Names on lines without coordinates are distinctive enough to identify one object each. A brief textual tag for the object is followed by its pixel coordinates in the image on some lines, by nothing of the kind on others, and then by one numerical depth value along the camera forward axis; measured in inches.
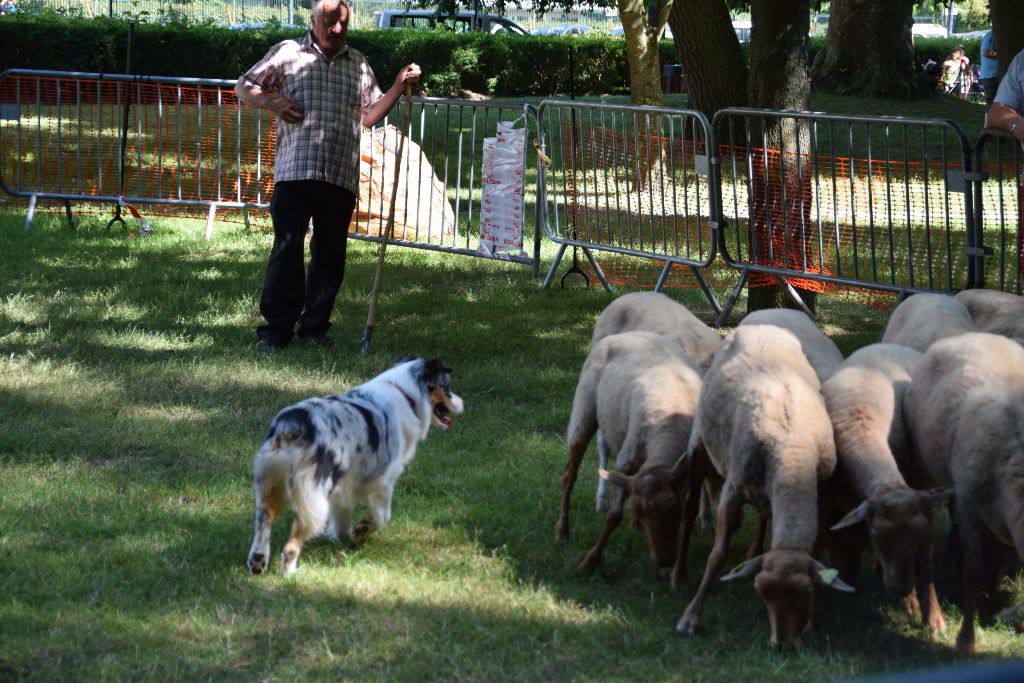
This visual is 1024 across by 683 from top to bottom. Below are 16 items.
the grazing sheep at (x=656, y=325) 252.2
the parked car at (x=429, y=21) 1573.6
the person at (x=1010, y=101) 308.2
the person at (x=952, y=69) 1478.8
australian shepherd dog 199.6
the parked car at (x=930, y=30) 2809.8
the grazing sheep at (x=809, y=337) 235.8
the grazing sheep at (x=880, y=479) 180.1
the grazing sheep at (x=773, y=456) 177.9
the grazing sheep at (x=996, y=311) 252.1
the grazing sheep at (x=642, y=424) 200.5
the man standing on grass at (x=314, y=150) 343.9
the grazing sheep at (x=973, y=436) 189.8
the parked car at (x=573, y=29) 2087.8
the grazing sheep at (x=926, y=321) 245.0
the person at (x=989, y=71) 802.8
